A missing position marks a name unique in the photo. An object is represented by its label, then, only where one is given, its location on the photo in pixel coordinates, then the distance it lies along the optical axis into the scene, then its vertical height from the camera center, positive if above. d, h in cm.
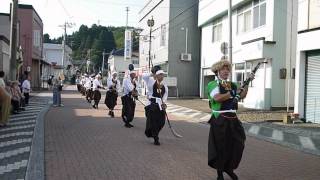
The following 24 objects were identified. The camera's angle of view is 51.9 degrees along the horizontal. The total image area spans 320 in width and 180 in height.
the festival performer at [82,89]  2592 -48
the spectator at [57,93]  1734 -55
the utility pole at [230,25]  1465 +269
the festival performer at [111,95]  1297 -46
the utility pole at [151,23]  3042 +569
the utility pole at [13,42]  1403 +172
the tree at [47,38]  9289 +1271
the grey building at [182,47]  2729 +314
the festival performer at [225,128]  500 -66
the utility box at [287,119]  1225 -124
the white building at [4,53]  1809 +165
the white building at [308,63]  1203 +89
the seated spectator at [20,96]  1280 -59
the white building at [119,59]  5865 +443
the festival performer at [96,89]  1601 -29
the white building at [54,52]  6746 +627
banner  4146 +527
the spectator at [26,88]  1538 -27
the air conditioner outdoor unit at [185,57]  2709 +226
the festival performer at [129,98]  1028 -45
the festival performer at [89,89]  1945 -39
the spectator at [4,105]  978 -70
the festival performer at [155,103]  775 -45
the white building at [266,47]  1596 +193
